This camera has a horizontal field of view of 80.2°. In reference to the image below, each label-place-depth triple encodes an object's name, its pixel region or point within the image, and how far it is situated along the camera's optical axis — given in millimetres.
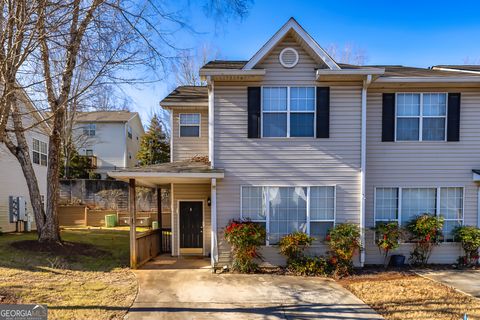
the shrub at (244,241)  8203
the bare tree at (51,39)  4949
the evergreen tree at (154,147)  26578
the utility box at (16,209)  14672
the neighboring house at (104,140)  28141
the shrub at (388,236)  8602
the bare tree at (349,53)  23312
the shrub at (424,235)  8797
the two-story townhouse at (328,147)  8750
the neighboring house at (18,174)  14414
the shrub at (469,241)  8891
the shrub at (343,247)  8273
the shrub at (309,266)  8291
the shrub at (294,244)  8352
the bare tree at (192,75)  22344
